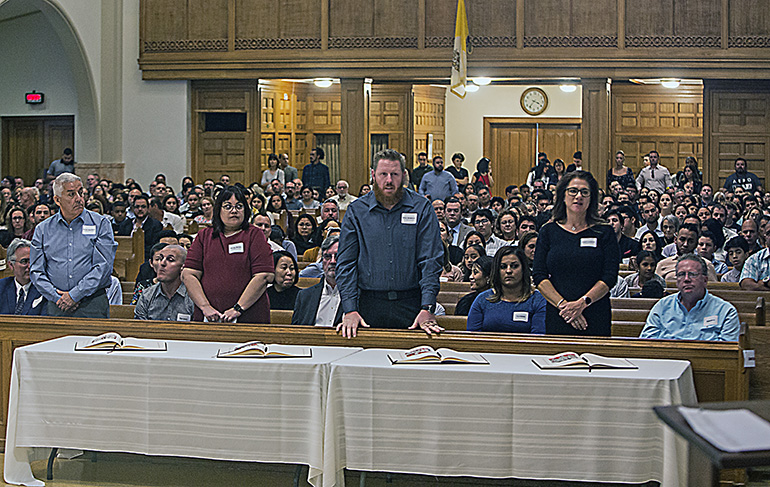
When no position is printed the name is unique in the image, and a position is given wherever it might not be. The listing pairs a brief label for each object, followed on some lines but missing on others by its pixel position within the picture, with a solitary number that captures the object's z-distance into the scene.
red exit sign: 17.44
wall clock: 20.20
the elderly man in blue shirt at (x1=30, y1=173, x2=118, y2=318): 5.99
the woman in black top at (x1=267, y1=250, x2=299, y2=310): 6.58
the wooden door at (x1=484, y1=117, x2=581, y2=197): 20.31
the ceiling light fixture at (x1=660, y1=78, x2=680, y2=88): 18.02
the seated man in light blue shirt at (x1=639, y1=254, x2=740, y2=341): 5.36
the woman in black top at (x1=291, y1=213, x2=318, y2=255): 10.11
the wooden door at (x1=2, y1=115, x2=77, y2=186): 17.86
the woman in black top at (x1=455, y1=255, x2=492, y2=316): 6.27
